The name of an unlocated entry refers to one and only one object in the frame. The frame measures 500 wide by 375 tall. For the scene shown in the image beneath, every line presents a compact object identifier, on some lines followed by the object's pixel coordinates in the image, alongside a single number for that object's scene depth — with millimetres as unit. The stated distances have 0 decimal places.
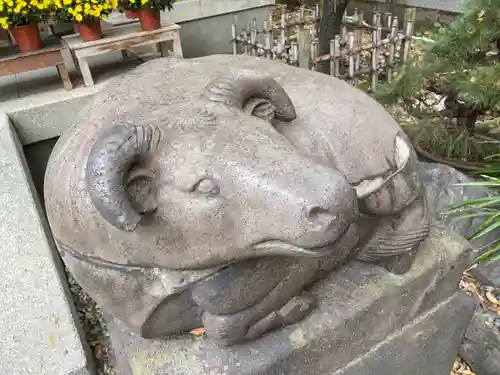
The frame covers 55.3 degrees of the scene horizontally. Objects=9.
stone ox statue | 862
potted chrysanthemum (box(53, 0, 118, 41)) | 2777
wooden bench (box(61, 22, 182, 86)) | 2934
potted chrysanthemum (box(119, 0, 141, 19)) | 2969
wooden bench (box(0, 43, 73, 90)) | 2824
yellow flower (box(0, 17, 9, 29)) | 2714
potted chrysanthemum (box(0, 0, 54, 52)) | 2717
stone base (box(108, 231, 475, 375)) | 1274
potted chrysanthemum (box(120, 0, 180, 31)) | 2990
